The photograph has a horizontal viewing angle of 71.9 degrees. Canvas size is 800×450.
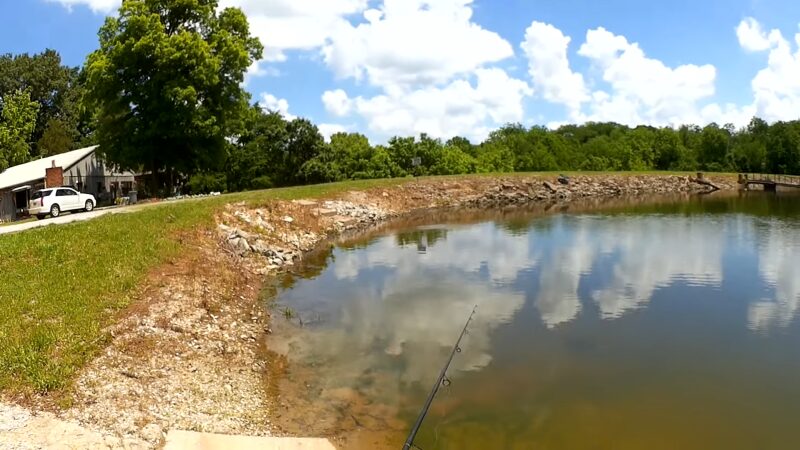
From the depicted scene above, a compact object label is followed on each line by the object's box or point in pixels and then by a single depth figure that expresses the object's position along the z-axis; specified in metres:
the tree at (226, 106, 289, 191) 69.53
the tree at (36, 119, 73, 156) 78.75
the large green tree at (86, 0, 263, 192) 42.81
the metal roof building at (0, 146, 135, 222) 45.22
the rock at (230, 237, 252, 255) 25.50
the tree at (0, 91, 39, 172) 68.75
